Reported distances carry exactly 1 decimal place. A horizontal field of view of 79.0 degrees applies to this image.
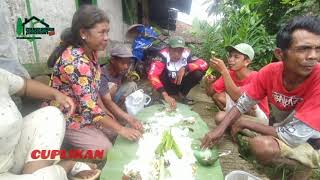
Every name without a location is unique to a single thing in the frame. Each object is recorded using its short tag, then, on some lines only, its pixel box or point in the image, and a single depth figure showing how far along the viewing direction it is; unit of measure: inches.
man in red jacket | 110.1
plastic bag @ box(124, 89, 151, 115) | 90.0
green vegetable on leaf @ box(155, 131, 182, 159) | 62.2
